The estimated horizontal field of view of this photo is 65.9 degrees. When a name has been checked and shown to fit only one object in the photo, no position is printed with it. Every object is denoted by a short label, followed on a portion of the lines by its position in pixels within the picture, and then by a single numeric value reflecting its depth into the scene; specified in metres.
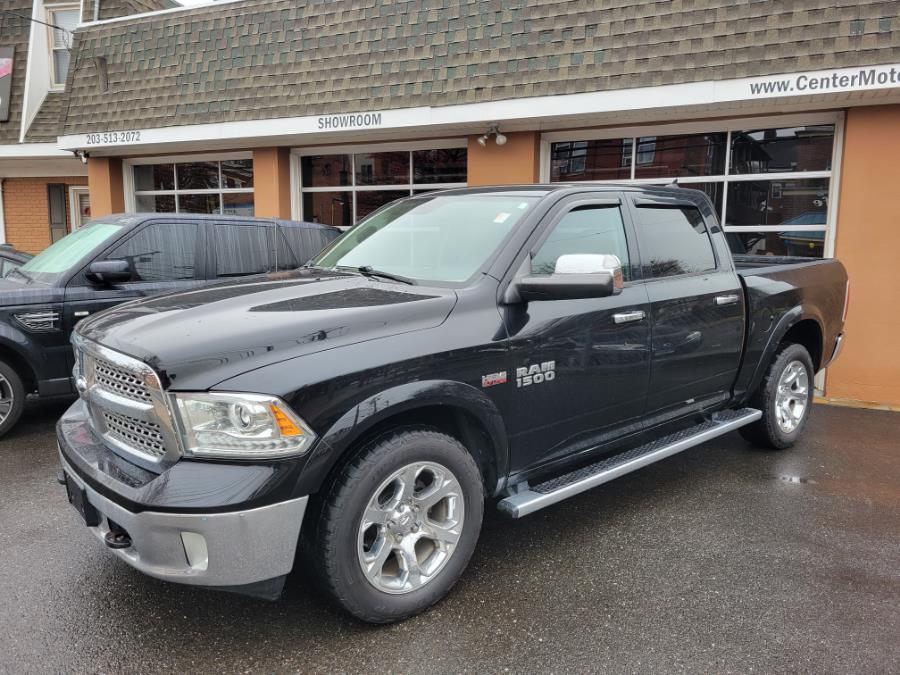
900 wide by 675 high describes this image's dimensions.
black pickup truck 2.60
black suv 5.65
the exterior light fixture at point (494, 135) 8.75
